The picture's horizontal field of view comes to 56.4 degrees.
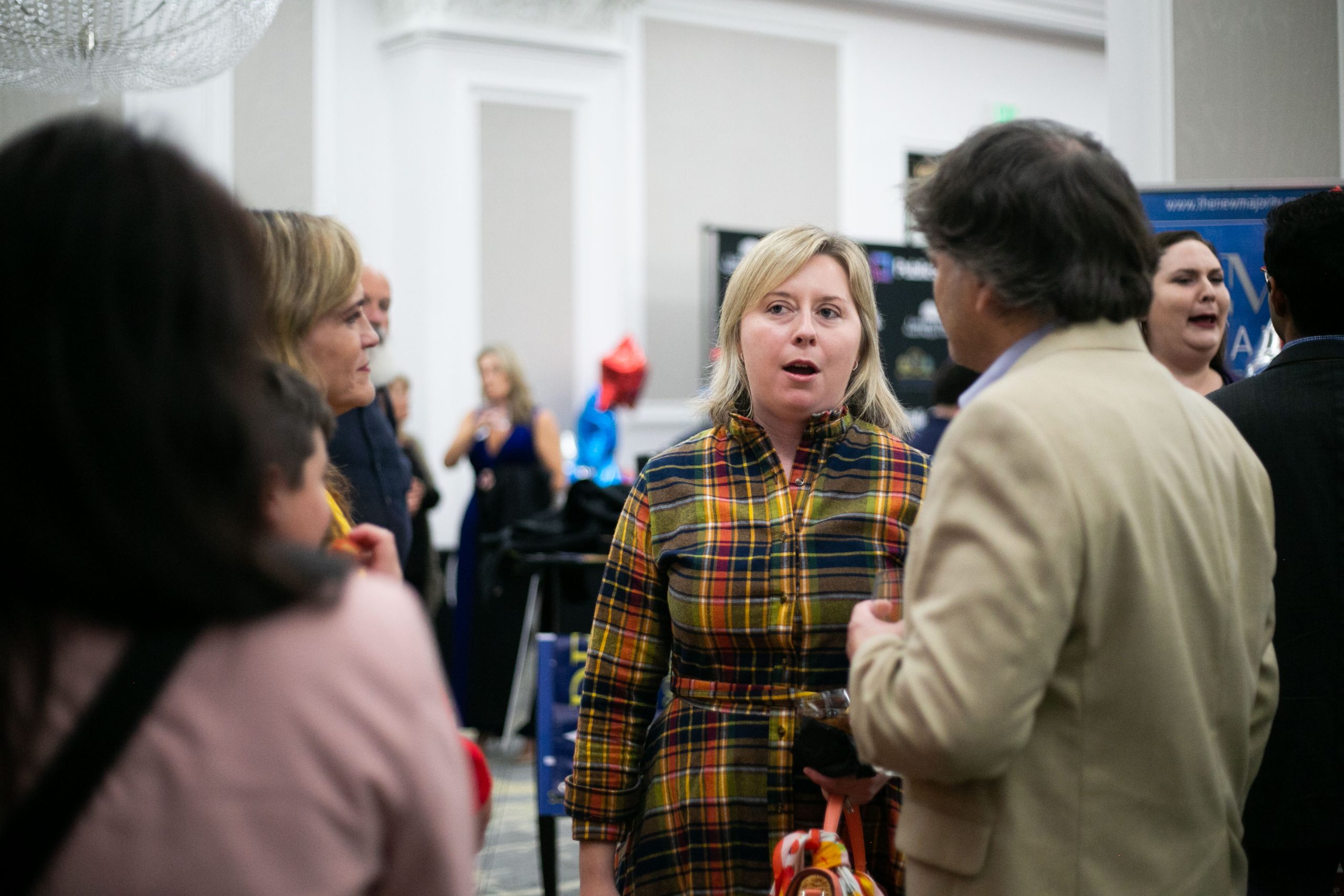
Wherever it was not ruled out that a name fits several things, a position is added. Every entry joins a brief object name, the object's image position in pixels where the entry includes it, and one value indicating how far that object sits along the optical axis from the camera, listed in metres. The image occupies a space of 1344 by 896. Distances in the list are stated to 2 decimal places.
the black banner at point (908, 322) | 8.95
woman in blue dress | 6.00
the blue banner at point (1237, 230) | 3.35
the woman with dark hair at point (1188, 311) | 2.93
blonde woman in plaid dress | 1.78
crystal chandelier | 2.58
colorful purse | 1.56
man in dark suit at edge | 2.03
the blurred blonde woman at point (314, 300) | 1.91
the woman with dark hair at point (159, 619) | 0.80
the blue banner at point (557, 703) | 3.16
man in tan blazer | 1.24
